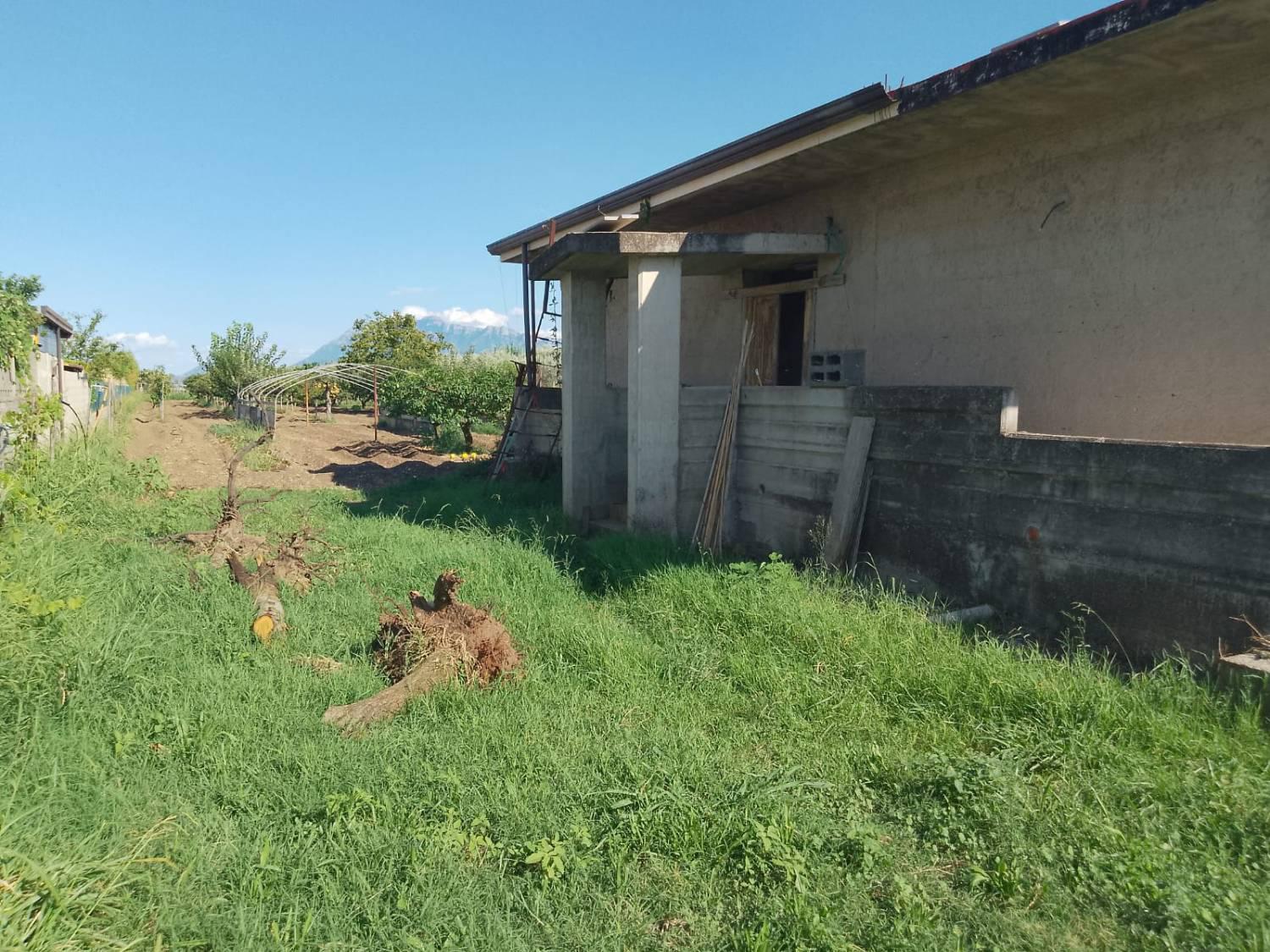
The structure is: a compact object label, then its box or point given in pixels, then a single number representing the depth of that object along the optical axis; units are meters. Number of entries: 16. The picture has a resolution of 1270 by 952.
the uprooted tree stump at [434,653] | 4.00
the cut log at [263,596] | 4.94
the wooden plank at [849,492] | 5.96
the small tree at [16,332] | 7.80
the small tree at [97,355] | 33.44
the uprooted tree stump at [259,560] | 5.18
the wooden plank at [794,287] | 7.83
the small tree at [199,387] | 29.94
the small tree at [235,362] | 27.19
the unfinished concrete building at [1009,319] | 4.39
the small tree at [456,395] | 17.00
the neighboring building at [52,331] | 21.98
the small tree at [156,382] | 36.09
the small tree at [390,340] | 33.66
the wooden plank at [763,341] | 8.95
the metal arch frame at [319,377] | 20.47
